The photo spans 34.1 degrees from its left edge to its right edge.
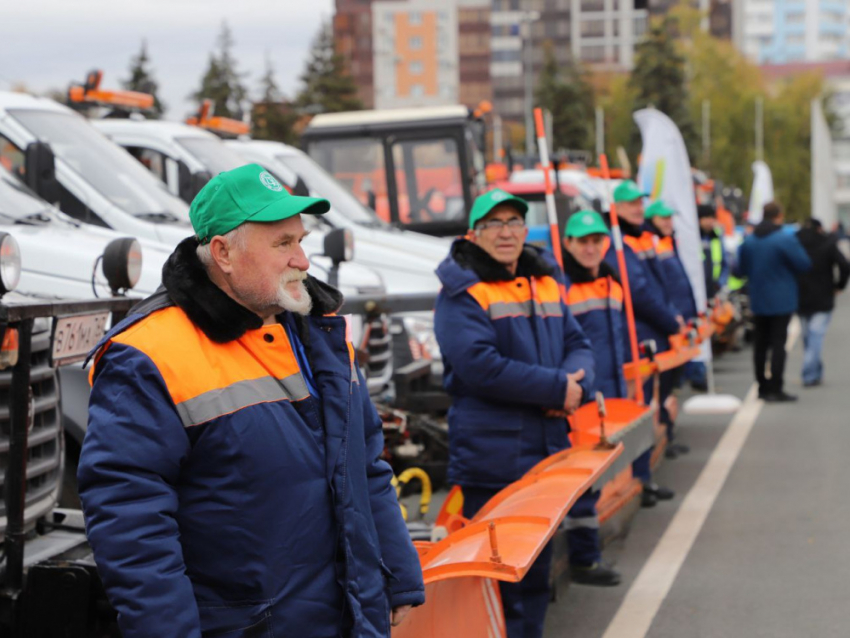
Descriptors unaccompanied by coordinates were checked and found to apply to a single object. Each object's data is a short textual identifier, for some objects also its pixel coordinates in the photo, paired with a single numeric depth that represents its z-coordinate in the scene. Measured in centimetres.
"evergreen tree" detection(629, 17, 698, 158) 8619
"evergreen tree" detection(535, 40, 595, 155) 8925
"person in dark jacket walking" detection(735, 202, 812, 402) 1444
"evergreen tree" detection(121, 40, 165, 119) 6554
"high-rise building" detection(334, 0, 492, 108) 12975
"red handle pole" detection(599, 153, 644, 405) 905
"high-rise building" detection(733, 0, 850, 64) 17012
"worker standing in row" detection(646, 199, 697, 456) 1110
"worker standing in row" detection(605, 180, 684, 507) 988
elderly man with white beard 300
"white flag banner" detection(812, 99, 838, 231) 4212
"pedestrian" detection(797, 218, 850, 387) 1578
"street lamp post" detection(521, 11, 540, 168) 4871
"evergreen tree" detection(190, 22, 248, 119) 8094
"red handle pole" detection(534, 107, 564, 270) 757
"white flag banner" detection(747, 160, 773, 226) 3109
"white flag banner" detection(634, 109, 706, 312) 1277
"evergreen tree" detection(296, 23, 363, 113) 8419
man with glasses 589
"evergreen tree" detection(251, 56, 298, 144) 6681
